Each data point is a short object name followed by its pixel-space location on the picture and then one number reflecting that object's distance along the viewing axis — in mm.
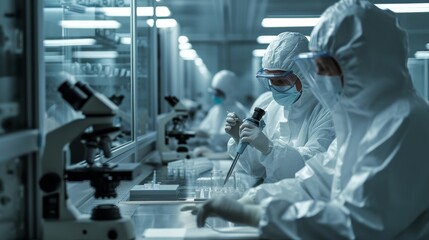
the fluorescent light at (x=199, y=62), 8956
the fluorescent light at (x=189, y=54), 7031
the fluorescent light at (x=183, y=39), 6059
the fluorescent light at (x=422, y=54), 5018
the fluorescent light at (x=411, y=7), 3156
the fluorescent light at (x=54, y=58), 1395
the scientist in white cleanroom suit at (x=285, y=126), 1964
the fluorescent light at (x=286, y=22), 4426
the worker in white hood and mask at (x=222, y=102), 5352
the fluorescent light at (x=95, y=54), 1779
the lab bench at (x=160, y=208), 1475
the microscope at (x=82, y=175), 1196
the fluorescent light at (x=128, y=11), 2296
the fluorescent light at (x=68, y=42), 1424
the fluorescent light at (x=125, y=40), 2556
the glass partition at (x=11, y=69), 1190
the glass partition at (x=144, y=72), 2889
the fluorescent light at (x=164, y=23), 3427
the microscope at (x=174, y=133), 3075
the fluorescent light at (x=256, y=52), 8228
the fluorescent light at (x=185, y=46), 6430
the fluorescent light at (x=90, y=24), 1633
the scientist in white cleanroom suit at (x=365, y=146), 1184
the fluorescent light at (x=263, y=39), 7164
